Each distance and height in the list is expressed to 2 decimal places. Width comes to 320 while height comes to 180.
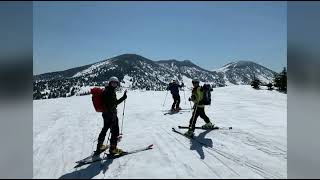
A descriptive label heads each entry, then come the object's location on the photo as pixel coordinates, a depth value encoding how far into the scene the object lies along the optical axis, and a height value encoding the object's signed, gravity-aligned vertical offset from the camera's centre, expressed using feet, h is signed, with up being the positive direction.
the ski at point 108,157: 17.03 -6.40
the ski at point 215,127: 25.38 -5.25
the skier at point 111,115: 17.97 -2.49
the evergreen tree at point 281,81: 70.98 +2.37
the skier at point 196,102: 23.55 -1.75
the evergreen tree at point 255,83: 71.80 +1.68
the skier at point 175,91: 38.37 -0.58
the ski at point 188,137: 20.65 -5.76
